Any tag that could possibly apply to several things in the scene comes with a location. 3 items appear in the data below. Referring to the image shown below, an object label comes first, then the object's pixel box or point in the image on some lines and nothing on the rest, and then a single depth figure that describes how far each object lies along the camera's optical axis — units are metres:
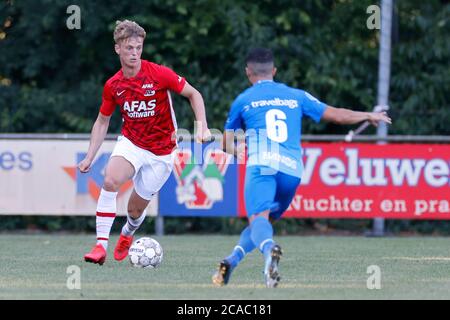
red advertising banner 16.44
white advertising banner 16.52
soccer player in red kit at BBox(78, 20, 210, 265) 10.55
